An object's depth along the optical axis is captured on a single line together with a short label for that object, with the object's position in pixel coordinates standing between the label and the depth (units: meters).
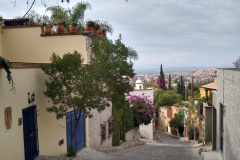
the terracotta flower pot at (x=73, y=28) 16.03
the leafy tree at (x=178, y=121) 50.28
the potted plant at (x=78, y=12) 20.52
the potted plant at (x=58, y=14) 19.30
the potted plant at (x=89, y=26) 16.92
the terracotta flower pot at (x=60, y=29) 16.08
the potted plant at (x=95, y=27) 17.47
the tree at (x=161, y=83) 80.50
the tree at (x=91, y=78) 11.17
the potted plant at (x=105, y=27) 18.77
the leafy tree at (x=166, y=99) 62.97
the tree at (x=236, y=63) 37.75
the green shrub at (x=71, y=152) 13.18
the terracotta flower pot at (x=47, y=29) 15.84
